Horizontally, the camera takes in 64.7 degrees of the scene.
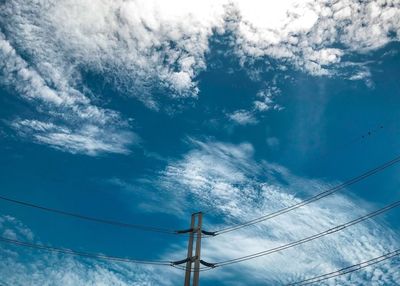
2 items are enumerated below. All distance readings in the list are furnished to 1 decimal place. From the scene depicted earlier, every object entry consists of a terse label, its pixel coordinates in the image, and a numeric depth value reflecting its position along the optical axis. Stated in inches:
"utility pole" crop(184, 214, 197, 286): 801.6
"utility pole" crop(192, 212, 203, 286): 793.9
